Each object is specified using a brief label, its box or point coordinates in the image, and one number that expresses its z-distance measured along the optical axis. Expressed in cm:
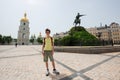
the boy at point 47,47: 306
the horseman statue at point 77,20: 1934
